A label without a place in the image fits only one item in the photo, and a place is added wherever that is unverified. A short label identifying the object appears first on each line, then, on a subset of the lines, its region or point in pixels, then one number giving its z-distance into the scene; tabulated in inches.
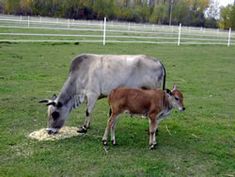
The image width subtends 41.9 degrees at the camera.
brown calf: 182.4
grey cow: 202.1
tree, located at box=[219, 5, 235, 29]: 2175.9
